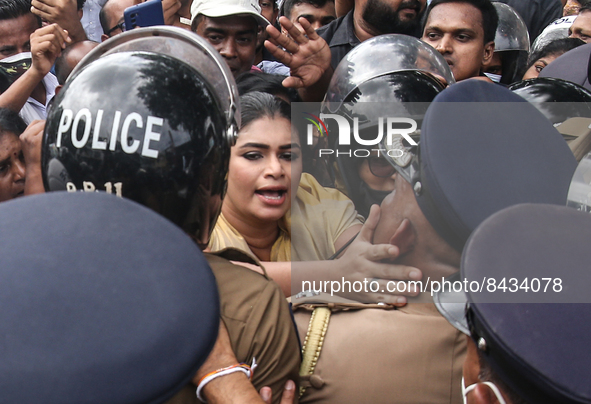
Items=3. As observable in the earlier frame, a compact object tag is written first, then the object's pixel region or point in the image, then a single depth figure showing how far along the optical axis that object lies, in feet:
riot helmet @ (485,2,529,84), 16.89
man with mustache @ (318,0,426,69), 13.93
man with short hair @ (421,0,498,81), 12.63
